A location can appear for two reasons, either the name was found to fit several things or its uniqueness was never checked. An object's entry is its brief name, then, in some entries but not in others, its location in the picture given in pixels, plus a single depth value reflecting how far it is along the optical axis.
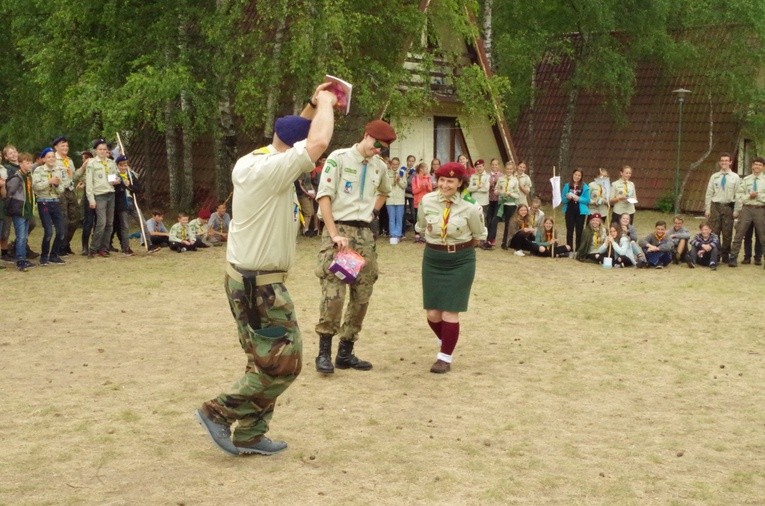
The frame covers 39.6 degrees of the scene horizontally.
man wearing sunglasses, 8.98
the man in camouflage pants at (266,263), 6.31
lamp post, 28.13
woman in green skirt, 9.33
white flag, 20.42
